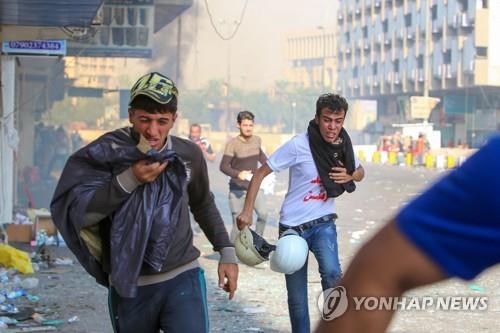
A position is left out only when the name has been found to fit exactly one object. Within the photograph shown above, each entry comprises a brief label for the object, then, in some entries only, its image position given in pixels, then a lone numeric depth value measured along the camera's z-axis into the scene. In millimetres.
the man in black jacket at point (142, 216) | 3523
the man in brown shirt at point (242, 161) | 11328
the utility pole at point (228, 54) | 78250
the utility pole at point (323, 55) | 145875
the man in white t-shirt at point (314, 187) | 6043
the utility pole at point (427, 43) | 75500
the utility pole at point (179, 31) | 30341
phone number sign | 14305
